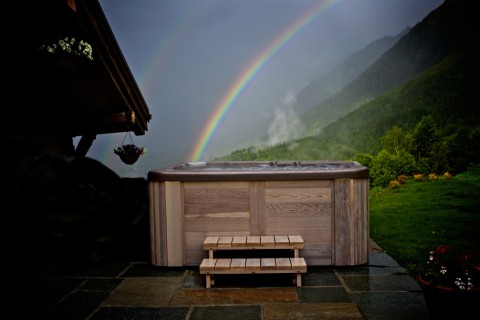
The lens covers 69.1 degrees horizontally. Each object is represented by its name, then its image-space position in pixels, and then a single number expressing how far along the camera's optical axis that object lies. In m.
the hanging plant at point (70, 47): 3.06
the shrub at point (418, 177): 7.63
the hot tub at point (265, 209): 3.08
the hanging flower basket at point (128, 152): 4.84
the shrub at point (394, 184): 7.39
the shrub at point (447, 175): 7.38
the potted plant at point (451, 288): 1.78
